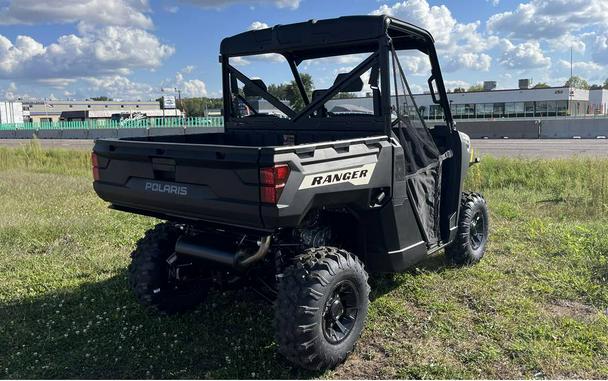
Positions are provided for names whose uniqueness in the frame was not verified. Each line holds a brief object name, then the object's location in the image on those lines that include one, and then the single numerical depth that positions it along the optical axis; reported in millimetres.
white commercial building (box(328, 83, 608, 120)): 52000
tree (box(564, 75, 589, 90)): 91456
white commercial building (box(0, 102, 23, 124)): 88688
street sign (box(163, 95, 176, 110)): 69312
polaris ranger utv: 3287
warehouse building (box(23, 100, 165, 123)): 105750
